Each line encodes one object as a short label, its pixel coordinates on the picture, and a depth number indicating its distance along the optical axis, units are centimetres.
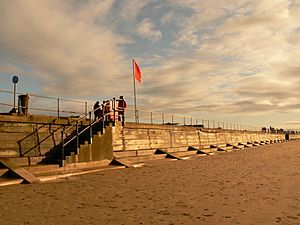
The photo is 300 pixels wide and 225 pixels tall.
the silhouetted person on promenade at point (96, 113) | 1758
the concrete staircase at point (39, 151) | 1159
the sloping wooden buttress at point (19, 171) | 1064
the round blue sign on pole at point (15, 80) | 1544
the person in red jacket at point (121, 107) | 1879
